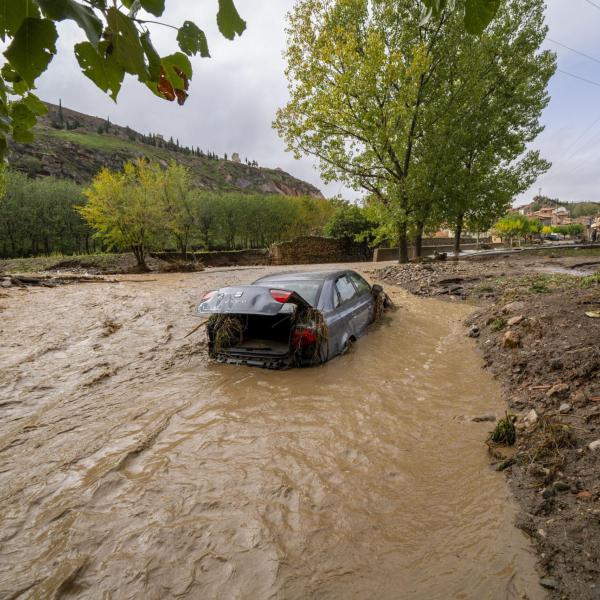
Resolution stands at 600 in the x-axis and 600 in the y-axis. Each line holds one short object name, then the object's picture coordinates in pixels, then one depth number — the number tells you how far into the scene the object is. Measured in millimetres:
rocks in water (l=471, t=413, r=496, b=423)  3736
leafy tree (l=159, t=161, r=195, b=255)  31562
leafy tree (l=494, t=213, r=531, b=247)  62250
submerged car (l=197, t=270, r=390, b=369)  4793
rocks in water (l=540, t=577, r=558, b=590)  1826
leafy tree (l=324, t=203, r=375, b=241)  34219
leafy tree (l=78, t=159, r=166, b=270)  27125
